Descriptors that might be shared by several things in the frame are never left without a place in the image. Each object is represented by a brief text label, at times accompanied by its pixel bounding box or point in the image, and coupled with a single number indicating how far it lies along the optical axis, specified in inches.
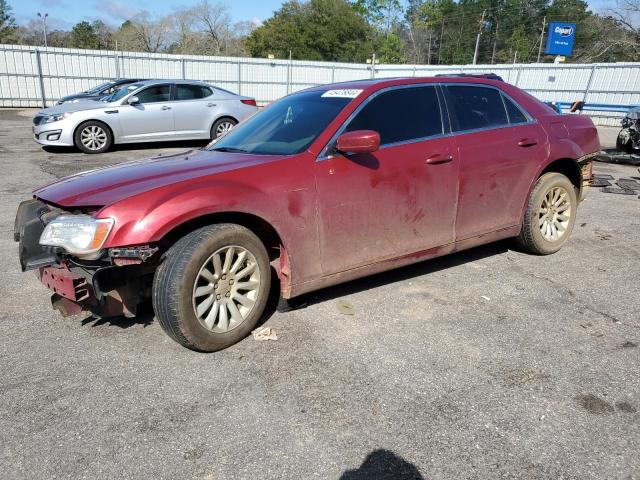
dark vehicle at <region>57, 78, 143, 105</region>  563.5
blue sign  1636.3
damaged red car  115.3
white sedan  426.3
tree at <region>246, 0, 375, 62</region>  2277.3
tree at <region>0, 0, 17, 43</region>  2347.4
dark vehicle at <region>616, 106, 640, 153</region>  419.8
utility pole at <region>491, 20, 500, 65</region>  3120.1
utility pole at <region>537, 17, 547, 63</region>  2711.6
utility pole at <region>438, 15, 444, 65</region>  3280.0
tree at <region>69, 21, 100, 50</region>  2561.5
